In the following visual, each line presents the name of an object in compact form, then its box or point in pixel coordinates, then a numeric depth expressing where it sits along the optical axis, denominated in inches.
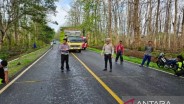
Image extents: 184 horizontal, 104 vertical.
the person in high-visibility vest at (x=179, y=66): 235.4
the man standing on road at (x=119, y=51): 378.7
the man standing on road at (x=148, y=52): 321.6
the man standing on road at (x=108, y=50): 273.1
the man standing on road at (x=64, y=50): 281.4
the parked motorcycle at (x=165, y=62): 282.3
